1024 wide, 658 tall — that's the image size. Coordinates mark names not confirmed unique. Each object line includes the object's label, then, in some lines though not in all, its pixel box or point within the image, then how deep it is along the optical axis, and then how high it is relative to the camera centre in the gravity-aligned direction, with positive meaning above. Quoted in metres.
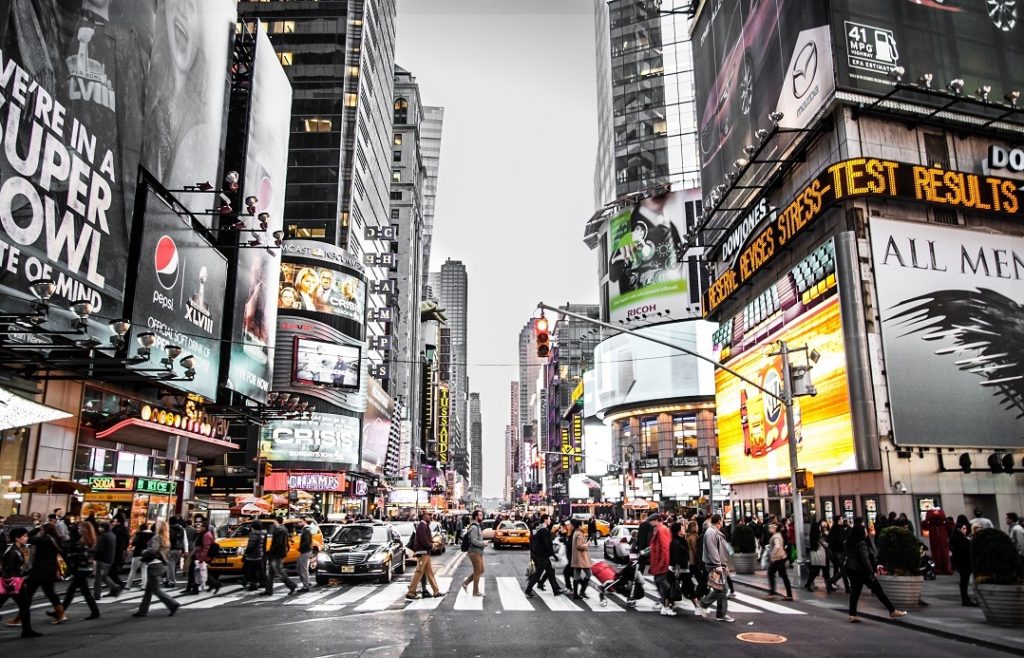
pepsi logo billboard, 25.95 +7.77
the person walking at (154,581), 13.31 -1.66
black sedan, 19.62 -1.79
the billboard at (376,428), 78.44 +6.77
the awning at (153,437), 27.11 +2.21
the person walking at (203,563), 18.16 -1.85
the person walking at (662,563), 14.03 -1.46
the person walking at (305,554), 18.42 -1.64
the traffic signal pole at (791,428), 19.25 +1.57
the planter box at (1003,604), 11.90 -1.94
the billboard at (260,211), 35.59 +15.07
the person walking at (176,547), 19.30 -1.63
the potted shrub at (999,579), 11.92 -1.54
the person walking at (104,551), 15.87 -1.35
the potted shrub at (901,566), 14.33 -1.58
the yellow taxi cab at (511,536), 41.38 -2.73
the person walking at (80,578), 12.88 -1.59
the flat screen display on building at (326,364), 63.06 +10.96
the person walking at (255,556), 17.89 -1.64
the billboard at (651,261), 88.56 +27.94
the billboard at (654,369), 88.69 +15.08
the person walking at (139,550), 19.33 -1.63
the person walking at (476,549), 16.95 -1.44
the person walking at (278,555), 17.42 -1.60
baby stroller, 15.12 -2.05
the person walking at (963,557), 15.08 -1.47
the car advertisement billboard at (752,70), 31.25 +20.76
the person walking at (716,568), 13.22 -1.50
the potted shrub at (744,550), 23.23 -2.03
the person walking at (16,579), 11.28 -1.41
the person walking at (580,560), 16.34 -1.61
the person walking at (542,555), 17.11 -1.61
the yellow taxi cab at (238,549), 19.80 -1.72
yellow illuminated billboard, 28.11 +4.80
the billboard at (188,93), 27.73 +16.29
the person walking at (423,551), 16.33 -1.42
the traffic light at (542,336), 16.27 +3.40
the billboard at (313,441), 62.81 +4.15
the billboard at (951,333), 26.94 +5.85
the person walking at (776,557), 16.84 -1.62
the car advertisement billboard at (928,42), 30.36 +19.19
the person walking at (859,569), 13.30 -1.51
